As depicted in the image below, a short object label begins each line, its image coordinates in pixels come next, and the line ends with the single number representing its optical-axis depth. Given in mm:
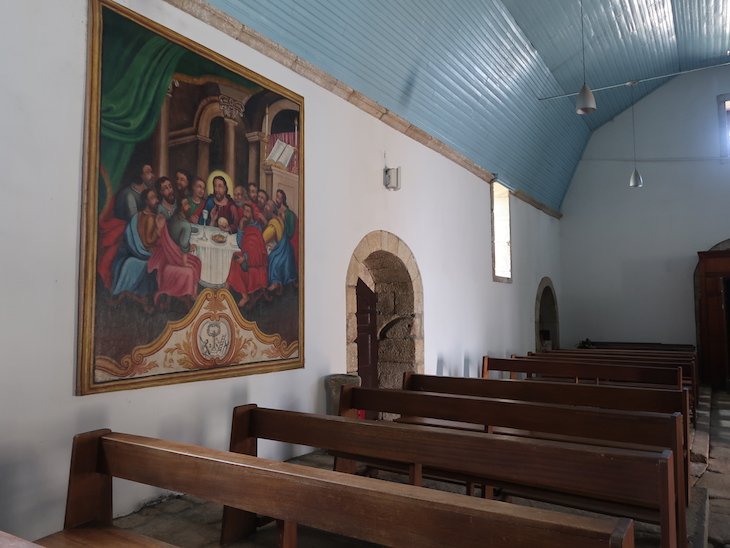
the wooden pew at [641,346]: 9805
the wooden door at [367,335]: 5715
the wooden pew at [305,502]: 1412
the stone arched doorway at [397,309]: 5730
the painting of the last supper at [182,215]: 2863
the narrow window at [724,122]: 10367
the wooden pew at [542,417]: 2695
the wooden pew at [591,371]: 5059
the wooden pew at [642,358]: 6113
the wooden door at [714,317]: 9695
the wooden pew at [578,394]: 3592
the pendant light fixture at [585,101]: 5652
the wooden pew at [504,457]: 1977
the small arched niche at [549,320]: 10953
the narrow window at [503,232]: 8609
